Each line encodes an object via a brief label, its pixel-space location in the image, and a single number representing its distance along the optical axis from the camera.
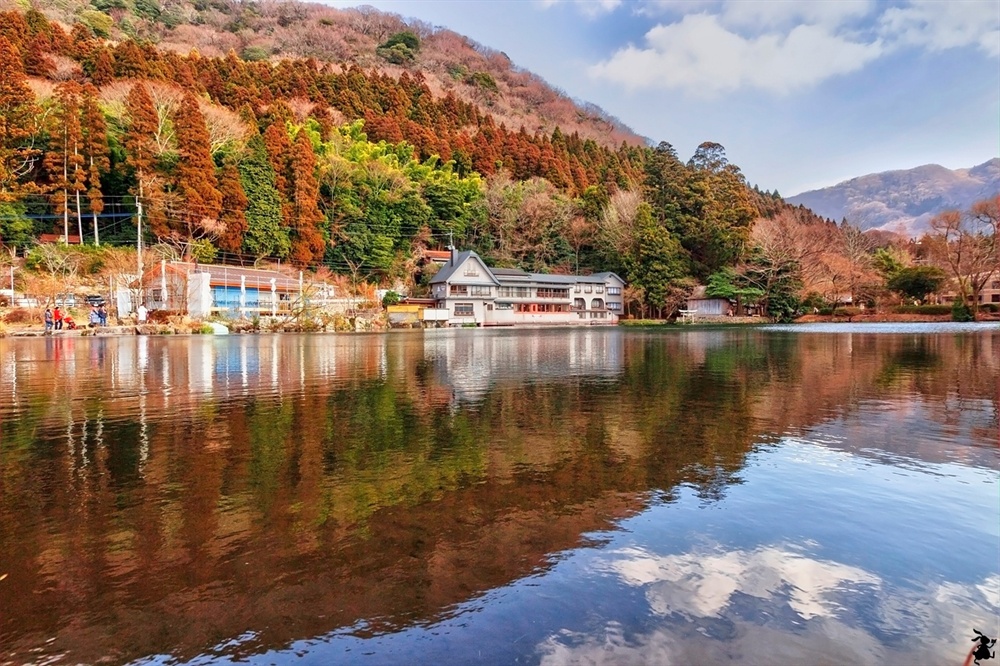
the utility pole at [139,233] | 29.24
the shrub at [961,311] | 39.81
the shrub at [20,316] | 25.23
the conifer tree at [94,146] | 32.09
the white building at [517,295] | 44.41
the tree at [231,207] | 35.38
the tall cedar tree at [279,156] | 39.13
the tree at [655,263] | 48.53
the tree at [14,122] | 30.03
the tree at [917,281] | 42.41
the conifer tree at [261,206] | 36.94
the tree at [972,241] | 37.81
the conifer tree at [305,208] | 39.28
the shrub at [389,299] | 41.25
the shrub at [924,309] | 42.44
